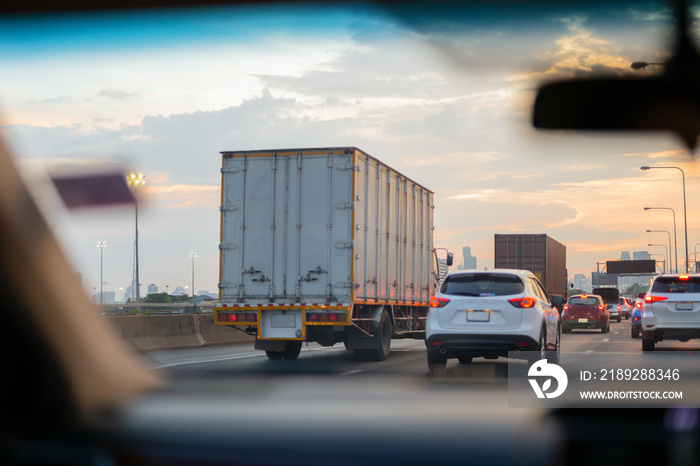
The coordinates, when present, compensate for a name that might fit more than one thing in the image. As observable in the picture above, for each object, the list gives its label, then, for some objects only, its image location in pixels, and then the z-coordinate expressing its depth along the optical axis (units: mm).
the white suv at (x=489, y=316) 12273
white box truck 16219
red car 34000
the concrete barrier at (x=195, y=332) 18688
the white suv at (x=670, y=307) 15438
